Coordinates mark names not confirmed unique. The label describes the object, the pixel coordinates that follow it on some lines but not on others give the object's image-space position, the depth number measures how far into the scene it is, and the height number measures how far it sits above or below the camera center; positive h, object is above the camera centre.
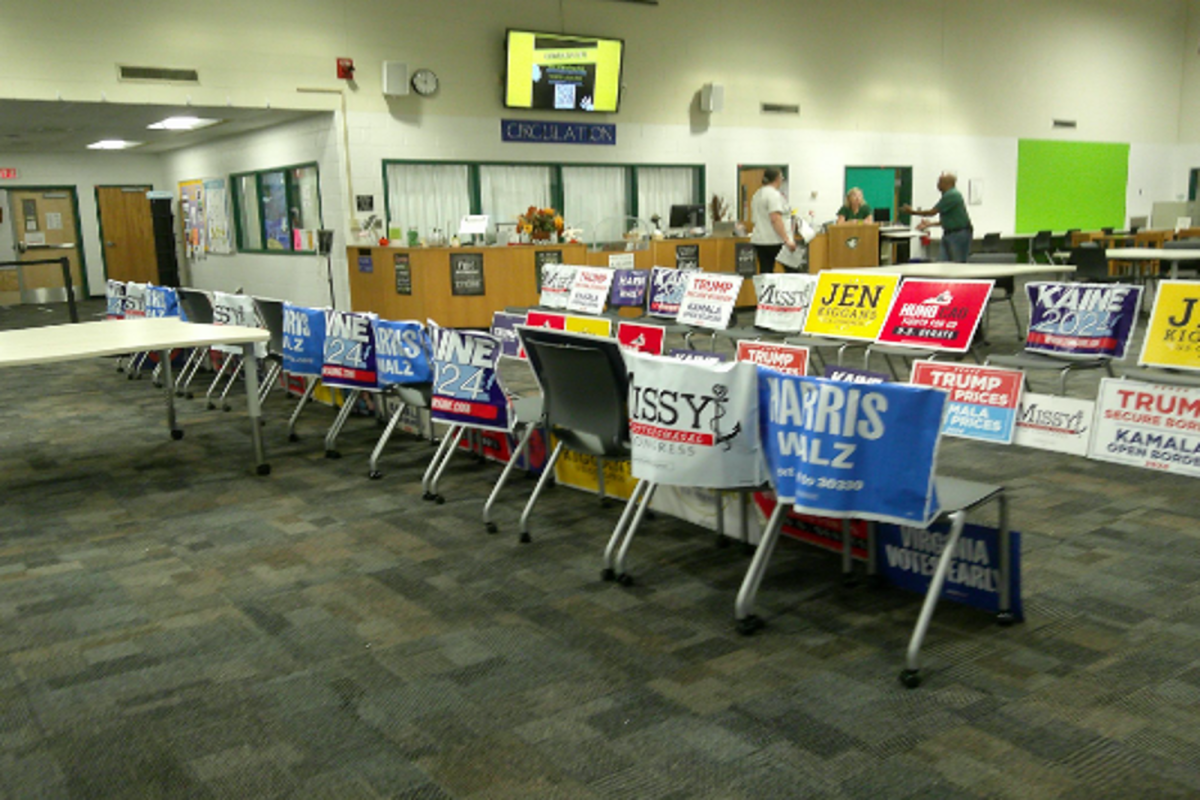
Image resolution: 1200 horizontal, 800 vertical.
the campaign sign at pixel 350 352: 5.57 -0.66
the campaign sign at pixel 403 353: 5.18 -0.62
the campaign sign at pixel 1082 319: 5.44 -0.56
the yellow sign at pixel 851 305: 6.43 -0.53
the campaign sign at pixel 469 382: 4.59 -0.70
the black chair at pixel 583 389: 3.67 -0.61
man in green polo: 10.39 -0.02
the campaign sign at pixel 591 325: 6.13 -0.60
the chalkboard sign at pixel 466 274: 10.66 -0.44
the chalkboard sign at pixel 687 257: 12.18 -0.36
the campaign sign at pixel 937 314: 5.92 -0.56
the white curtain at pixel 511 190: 12.27 +0.51
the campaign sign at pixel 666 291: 7.93 -0.51
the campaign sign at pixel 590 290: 8.17 -0.50
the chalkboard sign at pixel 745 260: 12.67 -0.44
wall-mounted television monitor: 11.88 +1.91
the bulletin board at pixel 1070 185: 17.39 +0.59
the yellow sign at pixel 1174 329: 5.00 -0.58
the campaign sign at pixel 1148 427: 4.66 -1.01
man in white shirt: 10.48 +0.04
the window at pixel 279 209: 12.13 +0.36
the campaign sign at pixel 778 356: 5.19 -0.70
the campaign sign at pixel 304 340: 5.98 -0.63
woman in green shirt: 13.29 +0.19
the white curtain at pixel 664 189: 13.40 +0.52
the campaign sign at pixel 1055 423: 5.13 -1.07
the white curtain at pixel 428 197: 11.70 +0.43
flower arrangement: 11.09 +0.07
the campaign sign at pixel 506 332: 6.77 -0.68
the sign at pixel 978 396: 5.39 -0.96
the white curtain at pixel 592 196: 12.84 +0.43
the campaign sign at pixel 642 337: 5.69 -0.63
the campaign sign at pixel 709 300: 7.25 -0.54
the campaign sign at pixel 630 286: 8.29 -0.48
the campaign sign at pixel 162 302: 8.34 -0.52
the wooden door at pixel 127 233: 17.98 +0.14
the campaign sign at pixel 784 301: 6.96 -0.53
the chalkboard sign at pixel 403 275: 10.64 -0.43
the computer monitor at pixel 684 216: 12.75 +0.14
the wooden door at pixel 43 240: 17.25 +0.05
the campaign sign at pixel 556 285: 8.59 -0.47
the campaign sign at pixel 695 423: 3.20 -0.64
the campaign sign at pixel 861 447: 2.79 -0.64
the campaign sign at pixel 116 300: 9.26 -0.54
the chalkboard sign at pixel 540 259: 10.99 -0.31
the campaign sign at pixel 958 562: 3.20 -1.14
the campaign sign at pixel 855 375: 3.74 -0.58
